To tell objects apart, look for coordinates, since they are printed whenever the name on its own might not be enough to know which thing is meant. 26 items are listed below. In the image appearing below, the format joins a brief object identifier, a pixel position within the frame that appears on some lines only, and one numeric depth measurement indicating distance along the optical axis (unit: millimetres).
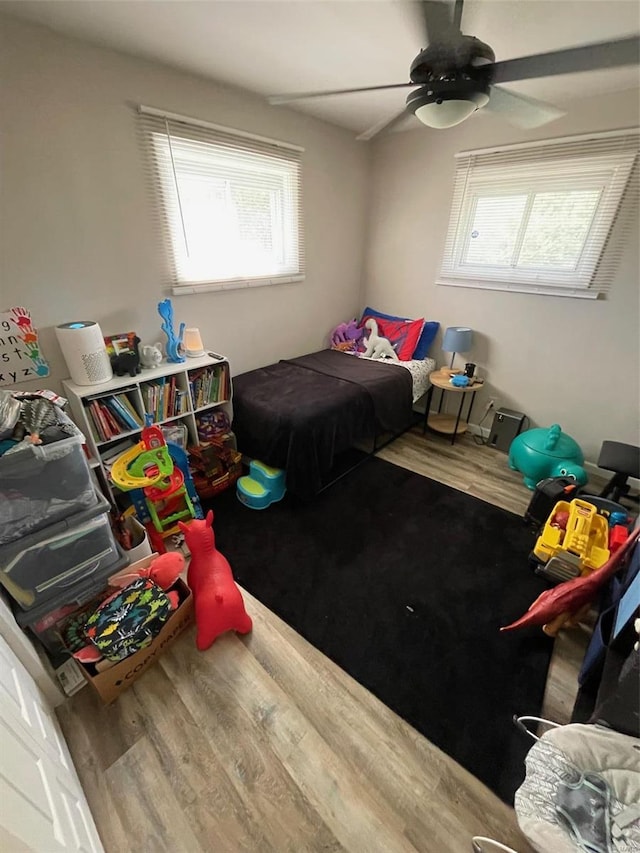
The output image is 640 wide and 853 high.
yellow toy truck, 1582
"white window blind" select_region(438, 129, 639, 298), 2188
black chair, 2014
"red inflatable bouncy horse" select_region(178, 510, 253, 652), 1433
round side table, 2893
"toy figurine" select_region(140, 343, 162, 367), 2059
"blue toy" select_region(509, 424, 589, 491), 2312
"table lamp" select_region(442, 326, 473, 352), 2844
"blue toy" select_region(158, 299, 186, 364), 2113
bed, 2215
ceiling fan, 1067
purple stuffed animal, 3432
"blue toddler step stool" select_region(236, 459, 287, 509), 2234
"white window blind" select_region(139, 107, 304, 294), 2035
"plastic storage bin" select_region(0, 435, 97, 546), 1146
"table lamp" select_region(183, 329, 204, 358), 2262
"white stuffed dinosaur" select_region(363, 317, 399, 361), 3159
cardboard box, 1239
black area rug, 1308
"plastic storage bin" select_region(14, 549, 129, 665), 1292
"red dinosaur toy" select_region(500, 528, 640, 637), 1392
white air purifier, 1740
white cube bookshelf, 1823
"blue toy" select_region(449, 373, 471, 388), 2778
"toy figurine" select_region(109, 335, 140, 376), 1945
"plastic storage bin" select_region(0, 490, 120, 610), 1218
